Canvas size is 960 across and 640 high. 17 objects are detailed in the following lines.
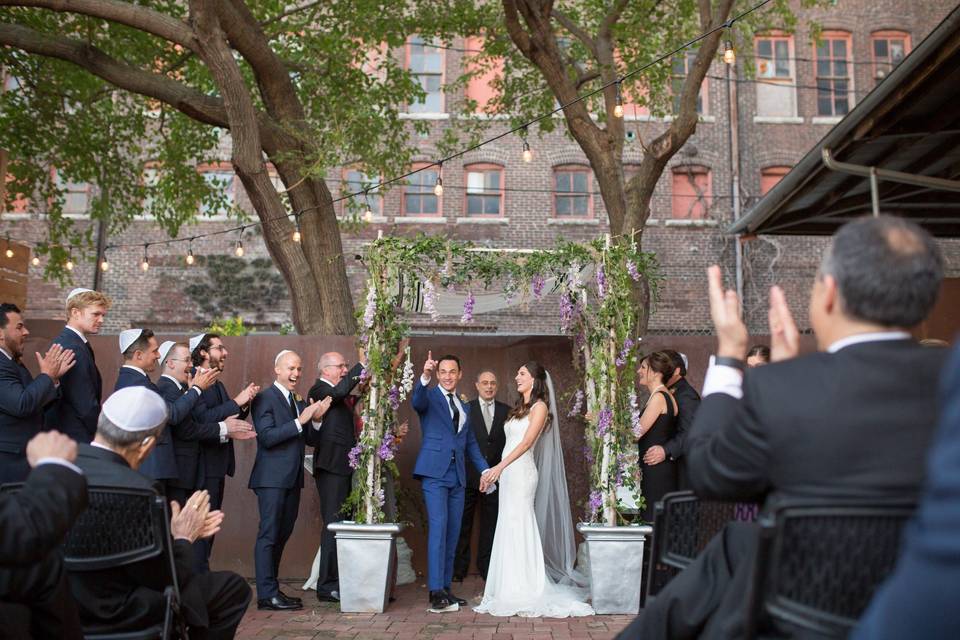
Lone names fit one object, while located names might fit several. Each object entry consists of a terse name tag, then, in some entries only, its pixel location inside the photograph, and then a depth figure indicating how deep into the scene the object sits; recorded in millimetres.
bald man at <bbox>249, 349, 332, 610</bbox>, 7820
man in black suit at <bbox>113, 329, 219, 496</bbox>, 7012
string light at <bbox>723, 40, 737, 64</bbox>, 10031
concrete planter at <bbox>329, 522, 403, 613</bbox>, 7699
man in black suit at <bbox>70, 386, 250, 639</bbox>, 3717
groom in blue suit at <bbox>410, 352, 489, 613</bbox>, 7941
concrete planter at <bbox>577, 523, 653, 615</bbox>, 7734
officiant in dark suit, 9461
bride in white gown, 7887
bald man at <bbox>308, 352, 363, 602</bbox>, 8312
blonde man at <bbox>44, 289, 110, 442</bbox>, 6938
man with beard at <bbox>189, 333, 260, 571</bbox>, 7695
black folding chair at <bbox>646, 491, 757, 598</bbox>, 3510
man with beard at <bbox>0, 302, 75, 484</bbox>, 6258
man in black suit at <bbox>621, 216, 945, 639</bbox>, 2359
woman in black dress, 8125
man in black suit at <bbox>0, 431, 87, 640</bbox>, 2809
